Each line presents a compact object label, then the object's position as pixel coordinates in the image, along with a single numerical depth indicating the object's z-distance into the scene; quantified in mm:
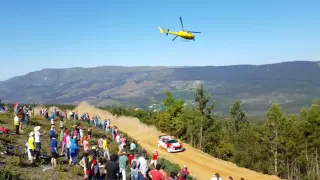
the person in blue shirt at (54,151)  17906
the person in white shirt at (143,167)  16172
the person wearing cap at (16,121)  25503
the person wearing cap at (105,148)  21795
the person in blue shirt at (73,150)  18359
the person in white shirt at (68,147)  18838
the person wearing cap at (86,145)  20328
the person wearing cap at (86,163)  15006
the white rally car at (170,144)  41406
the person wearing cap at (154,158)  23189
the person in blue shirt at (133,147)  25109
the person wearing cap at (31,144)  18016
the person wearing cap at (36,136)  18828
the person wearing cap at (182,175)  16547
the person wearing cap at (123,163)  15680
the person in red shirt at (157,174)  14133
